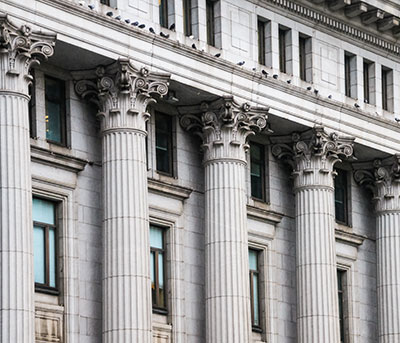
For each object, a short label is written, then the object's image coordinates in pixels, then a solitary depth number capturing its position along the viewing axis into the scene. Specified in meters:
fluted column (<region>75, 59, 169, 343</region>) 64.50
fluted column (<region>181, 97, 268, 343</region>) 68.88
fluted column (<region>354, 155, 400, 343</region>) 78.19
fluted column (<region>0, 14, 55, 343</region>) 60.00
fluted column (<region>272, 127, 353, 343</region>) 73.56
